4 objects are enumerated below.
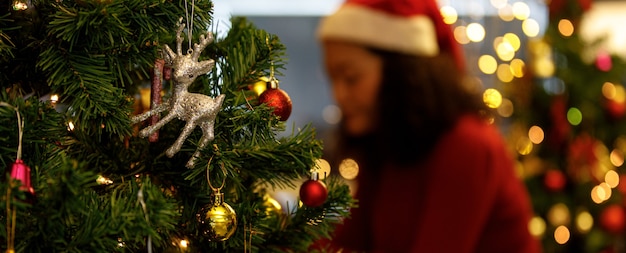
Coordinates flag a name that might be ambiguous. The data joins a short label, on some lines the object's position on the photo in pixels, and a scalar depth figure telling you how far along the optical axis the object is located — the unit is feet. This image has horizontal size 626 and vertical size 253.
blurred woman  4.57
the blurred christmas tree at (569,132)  7.79
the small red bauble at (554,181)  7.70
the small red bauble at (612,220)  7.77
